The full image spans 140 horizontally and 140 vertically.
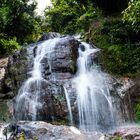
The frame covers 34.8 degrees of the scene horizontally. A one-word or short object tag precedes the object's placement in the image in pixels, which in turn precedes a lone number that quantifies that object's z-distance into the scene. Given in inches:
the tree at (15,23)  493.1
